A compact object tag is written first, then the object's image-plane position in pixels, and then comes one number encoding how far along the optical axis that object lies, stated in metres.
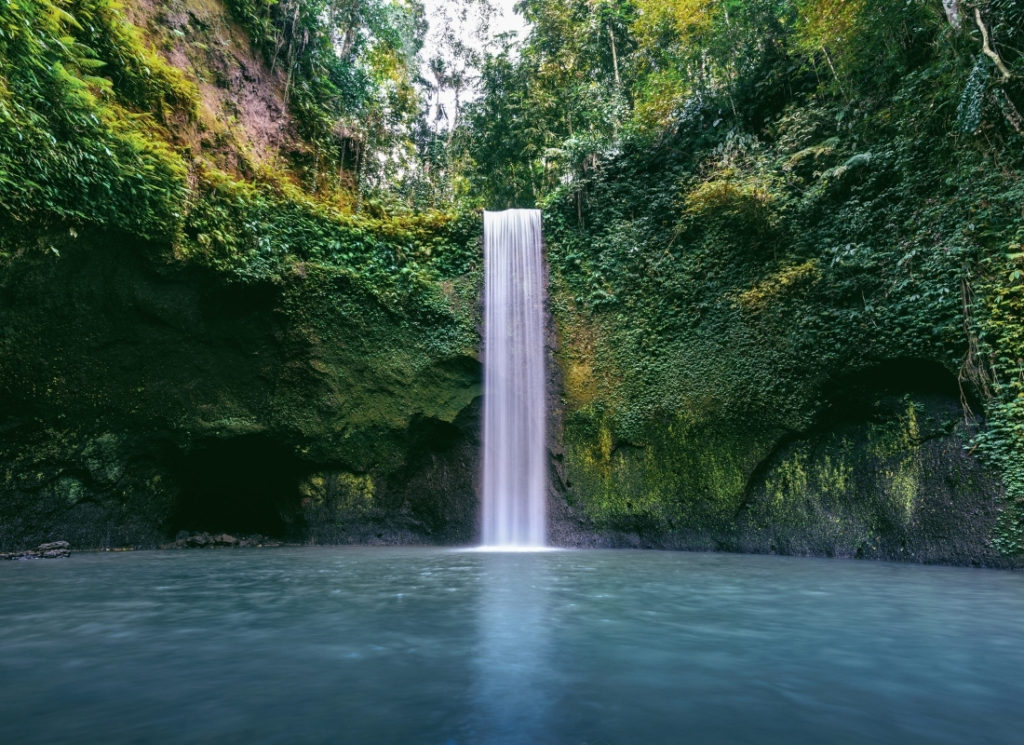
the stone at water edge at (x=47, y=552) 7.73
